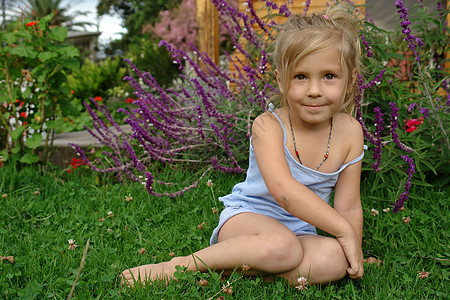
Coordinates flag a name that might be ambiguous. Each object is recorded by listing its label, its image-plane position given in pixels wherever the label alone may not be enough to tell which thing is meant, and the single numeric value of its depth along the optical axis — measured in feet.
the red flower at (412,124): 9.30
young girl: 5.91
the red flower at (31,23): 11.62
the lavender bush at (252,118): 8.35
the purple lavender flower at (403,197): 6.97
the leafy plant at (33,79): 11.39
